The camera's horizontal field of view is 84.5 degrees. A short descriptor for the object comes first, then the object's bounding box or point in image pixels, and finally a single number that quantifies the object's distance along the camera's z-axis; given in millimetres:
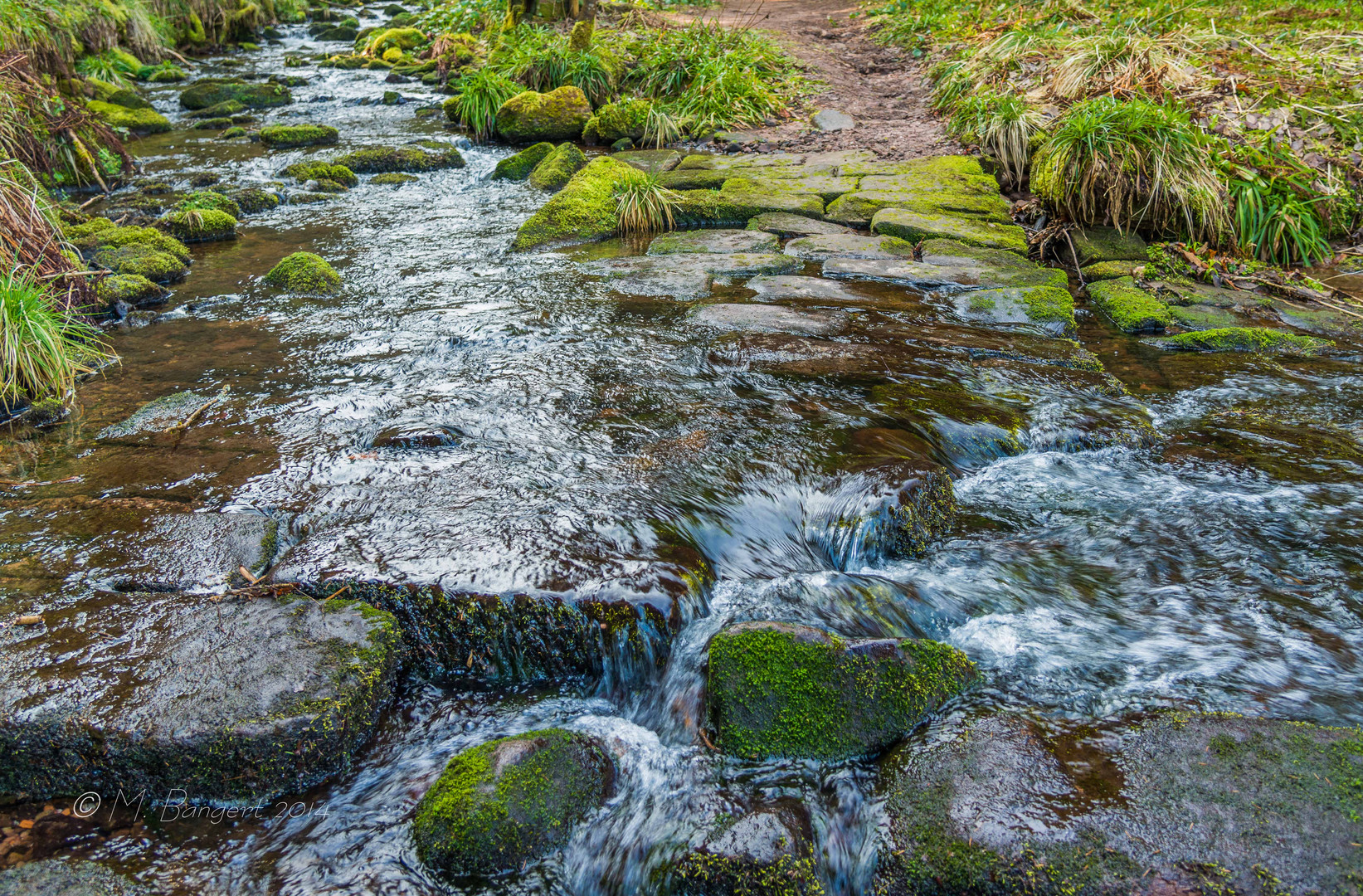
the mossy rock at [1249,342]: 4125
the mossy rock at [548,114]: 8648
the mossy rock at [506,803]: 1726
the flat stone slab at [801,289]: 4527
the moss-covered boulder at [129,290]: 4531
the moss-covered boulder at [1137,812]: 1536
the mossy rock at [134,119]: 9242
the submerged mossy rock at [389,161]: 8094
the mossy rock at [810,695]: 1980
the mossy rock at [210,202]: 6270
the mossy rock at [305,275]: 4871
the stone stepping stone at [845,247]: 5141
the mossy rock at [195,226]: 5992
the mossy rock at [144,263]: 5043
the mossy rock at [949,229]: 5207
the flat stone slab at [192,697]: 1844
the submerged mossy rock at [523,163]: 7734
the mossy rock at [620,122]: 8234
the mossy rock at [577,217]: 5730
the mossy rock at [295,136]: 8992
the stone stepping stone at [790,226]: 5547
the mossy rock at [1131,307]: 4422
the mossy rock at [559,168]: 7223
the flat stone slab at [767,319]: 4086
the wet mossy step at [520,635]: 2219
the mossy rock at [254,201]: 6758
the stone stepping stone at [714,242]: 5320
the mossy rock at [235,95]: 11164
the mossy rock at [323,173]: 7617
